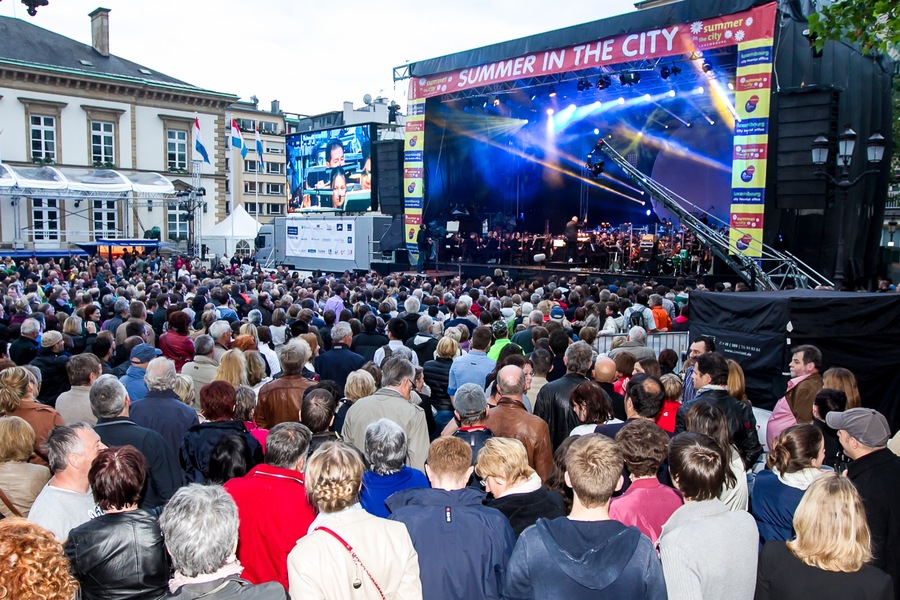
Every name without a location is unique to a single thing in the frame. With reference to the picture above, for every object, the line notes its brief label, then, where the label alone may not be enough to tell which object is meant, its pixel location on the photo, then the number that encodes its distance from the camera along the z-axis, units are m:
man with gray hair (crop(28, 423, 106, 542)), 3.25
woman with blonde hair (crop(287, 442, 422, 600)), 2.57
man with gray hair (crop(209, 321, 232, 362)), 7.27
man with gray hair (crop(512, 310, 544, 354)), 7.83
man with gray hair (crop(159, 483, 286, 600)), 2.42
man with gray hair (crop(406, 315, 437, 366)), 7.57
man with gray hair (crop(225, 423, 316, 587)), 3.17
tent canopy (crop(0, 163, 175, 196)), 28.77
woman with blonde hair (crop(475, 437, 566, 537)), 3.19
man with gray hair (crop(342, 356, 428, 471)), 4.65
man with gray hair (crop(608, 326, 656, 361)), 6.98
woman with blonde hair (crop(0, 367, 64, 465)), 4.62
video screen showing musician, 27.72
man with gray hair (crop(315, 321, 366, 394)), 6.73
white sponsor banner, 26.66
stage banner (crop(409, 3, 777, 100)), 14.40
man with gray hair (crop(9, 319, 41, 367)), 7.23
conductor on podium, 22.81
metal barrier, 8.82
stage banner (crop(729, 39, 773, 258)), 14.20
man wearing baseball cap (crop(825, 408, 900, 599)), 3.49
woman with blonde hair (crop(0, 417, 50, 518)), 3.66
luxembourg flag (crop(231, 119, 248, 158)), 30.91
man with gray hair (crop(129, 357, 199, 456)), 4.76
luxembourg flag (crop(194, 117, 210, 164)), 32.49
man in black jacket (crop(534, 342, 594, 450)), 5.10
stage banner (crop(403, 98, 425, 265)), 22.88
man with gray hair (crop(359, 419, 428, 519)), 3.52
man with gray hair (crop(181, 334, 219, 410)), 6.25
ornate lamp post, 10.59
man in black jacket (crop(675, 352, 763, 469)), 4.53
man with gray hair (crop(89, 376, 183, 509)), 4.07
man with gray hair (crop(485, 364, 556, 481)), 4.37
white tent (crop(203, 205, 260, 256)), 33.72
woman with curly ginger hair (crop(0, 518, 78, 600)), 1.98
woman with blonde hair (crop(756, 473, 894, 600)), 2.56
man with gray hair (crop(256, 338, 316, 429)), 5.09
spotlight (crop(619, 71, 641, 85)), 17.59
